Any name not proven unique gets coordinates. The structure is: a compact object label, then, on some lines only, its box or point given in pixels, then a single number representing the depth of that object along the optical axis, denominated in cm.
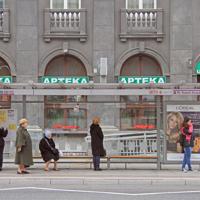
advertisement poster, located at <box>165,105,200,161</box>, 1859
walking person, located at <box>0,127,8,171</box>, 1800
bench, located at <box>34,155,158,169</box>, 1869
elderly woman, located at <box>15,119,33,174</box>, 1739
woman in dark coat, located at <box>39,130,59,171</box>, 1803
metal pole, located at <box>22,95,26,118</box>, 1893
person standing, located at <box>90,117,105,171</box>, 1810
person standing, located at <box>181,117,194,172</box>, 1792
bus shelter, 1816
